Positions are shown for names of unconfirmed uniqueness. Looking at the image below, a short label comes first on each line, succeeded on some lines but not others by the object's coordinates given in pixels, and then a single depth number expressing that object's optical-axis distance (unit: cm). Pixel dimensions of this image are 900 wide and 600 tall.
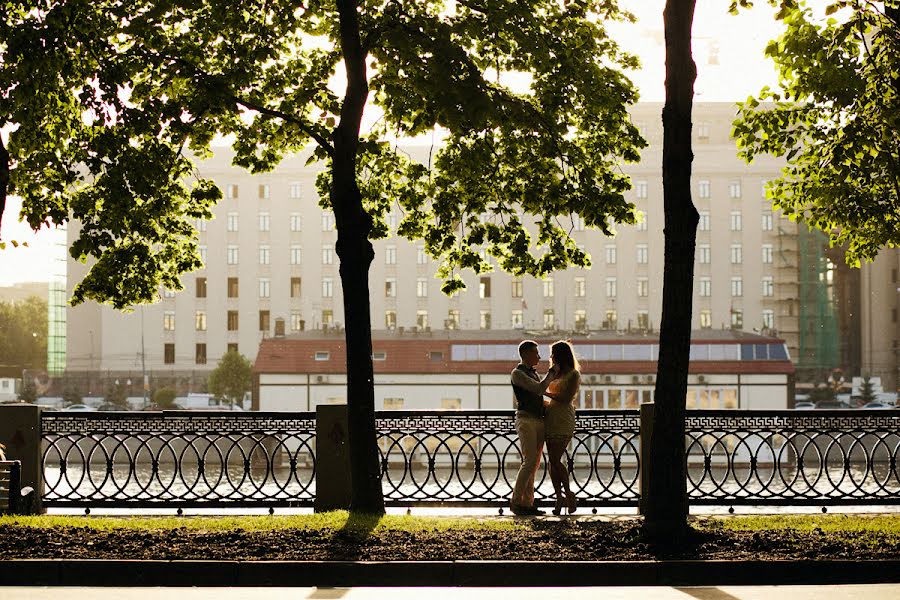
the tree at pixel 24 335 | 13162
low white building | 6781
